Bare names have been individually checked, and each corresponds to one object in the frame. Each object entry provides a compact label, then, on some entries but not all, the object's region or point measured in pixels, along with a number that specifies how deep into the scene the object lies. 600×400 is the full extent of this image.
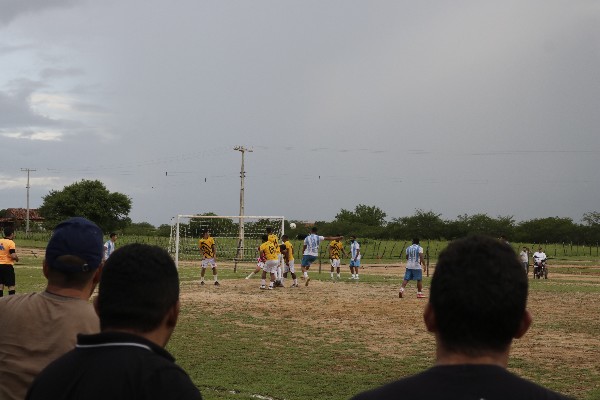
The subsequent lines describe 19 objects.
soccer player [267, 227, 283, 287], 26.52
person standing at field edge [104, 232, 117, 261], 27.73
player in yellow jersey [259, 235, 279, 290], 26.38
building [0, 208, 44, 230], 134.32
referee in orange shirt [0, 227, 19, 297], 18.64
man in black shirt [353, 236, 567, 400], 2.28
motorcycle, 37.34
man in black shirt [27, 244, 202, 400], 2.51
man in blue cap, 3.67
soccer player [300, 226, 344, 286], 29.98
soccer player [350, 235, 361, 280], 33.03
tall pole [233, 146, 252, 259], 49.31
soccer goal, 47.41
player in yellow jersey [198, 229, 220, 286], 28.05
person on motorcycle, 37.25
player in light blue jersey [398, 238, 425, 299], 23.92
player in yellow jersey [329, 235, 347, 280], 34.16
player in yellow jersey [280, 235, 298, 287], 27.47
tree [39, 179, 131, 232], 101.19
